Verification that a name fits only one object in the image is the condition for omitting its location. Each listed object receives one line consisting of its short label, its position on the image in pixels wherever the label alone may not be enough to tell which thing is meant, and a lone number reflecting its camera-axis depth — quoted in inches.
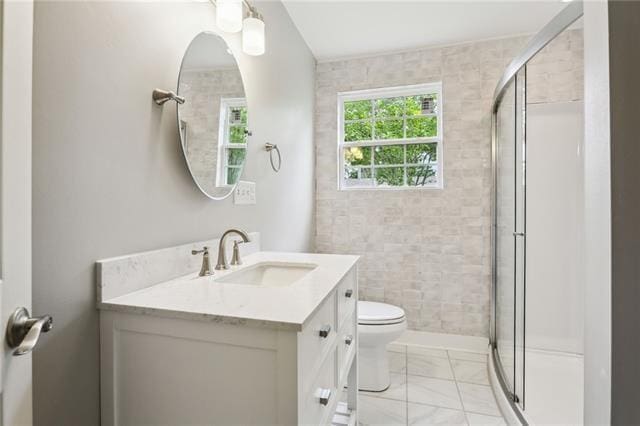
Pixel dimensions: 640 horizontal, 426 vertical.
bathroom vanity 28.4
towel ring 73.5
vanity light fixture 49.7
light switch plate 61.6
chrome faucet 48.1
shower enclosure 79.7
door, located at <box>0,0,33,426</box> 20.8
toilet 74.3
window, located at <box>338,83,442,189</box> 103.0
